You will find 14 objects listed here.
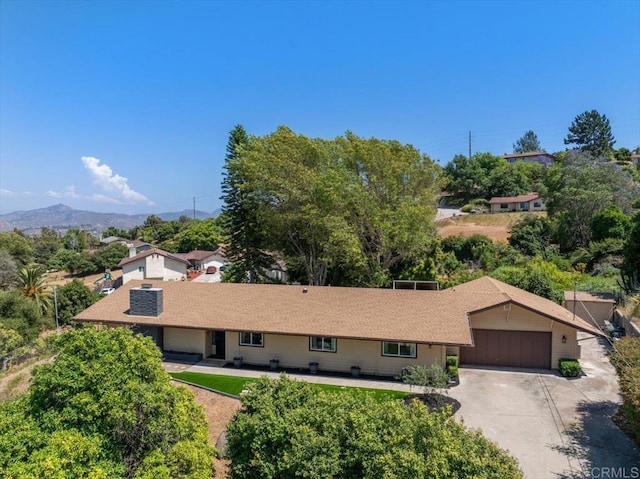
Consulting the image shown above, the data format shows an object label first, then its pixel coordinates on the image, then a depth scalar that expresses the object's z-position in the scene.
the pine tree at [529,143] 134.50
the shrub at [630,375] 11.70
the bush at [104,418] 7.94
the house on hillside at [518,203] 65.06
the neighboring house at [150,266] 54.06
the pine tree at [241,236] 34.62
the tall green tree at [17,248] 64.62
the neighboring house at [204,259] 64.00
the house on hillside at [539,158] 92.71
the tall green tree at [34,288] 37.39
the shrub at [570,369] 18.64
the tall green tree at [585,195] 43.22
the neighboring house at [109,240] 102.88
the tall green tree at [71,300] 36.56
